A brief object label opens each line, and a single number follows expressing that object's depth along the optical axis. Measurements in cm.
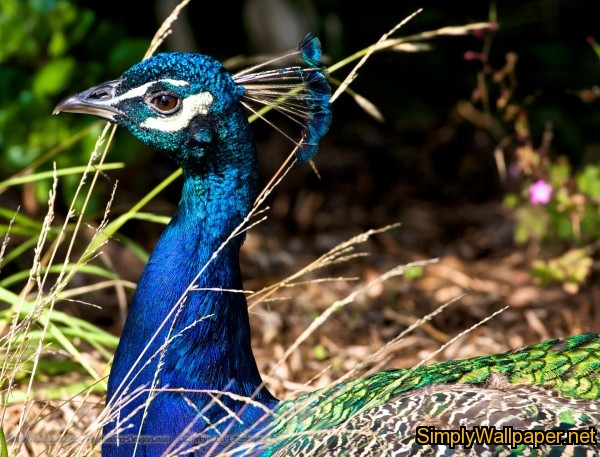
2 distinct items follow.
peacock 400
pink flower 671
